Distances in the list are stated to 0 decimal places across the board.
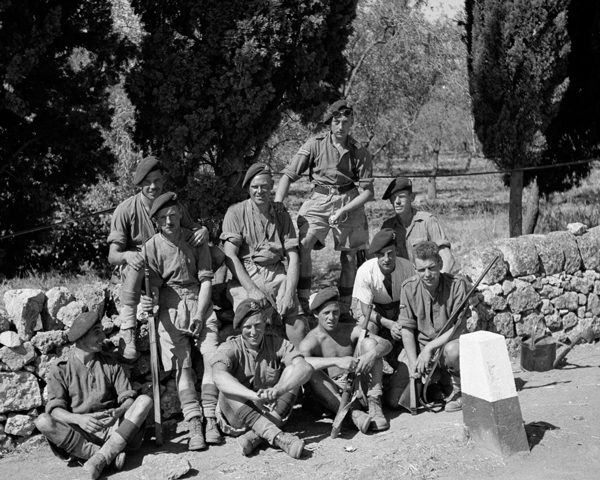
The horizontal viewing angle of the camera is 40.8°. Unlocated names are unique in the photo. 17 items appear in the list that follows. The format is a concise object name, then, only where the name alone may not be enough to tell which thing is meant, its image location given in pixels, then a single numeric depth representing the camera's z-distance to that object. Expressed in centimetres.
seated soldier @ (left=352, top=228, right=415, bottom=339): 689
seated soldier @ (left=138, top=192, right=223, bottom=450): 655
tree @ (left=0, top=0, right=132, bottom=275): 919
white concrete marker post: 579
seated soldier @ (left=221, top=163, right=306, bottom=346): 685
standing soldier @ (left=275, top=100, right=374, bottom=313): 764
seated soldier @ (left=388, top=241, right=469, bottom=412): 666
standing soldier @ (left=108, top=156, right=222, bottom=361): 654
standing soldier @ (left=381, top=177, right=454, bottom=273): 733
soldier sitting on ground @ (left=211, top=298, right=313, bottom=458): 610
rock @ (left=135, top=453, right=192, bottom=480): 579
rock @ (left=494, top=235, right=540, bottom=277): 805
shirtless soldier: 643
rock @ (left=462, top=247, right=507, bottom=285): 783
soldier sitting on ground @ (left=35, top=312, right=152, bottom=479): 599
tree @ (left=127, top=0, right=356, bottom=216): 970
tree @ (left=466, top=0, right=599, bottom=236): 1091
